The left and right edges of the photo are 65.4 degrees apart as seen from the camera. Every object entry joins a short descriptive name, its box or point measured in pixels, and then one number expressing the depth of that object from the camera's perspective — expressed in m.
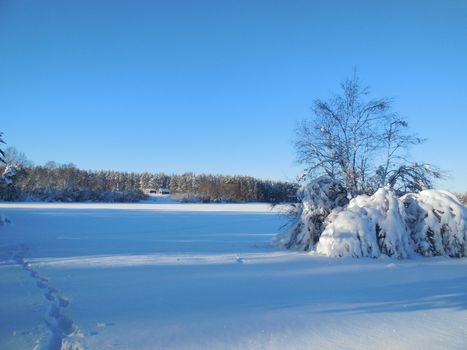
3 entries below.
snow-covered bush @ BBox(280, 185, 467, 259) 11.18
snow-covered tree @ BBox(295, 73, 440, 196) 14.53
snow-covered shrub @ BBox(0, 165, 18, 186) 36.83
